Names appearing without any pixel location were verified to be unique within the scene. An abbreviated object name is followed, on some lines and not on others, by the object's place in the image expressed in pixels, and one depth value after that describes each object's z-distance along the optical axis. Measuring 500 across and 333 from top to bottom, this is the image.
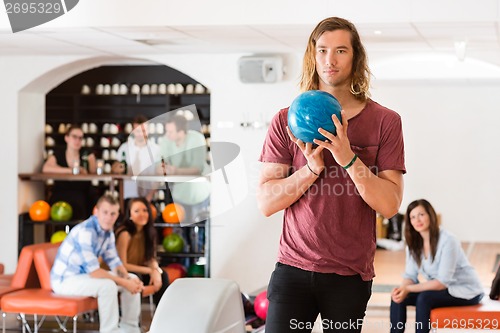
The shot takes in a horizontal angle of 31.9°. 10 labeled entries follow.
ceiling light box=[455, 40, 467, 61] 6.72
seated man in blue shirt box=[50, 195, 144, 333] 5.91
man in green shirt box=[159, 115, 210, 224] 8.09
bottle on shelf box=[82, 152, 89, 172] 8.69
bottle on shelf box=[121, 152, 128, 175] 8.65
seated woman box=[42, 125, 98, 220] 8.58
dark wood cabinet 10.70
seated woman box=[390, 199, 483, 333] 5.23
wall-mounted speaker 7.77
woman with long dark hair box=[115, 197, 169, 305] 6.73
